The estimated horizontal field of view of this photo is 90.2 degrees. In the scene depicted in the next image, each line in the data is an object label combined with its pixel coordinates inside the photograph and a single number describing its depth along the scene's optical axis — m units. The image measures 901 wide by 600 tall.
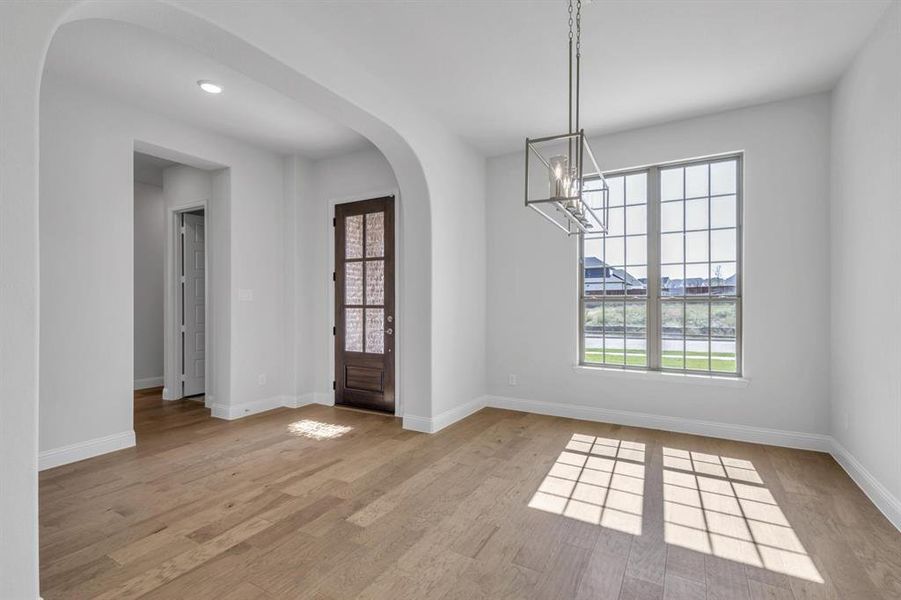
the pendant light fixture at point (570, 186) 1.85
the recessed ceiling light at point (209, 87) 3.47
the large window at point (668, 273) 4.14
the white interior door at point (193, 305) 5.60
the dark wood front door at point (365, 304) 4.96
